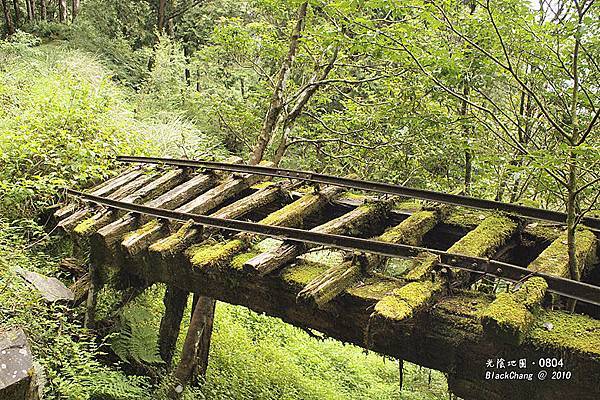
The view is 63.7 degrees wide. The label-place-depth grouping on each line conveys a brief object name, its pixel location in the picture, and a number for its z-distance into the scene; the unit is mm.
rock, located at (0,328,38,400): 3354
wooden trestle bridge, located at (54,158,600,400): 2836
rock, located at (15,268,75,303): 5379
